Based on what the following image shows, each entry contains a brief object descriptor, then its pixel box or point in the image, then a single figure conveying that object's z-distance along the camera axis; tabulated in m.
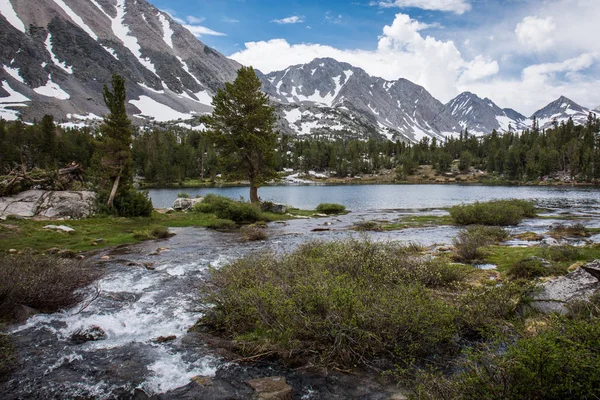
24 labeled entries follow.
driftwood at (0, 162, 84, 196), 25.61
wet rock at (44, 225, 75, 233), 20.89
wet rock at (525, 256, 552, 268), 12.84
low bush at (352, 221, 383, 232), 28.32
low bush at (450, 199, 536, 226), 30.69
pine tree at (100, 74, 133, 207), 27.94
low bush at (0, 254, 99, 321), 8.98
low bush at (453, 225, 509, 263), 16.70
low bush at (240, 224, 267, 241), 23.14
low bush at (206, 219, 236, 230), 27.88
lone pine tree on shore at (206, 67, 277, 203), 37.41
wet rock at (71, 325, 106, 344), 8.40
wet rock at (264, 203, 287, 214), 38.27
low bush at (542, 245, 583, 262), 14.45
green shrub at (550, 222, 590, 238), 23.78
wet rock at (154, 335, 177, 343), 8.42
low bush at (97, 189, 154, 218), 28.61
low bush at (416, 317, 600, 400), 4.21
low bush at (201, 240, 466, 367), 7.04
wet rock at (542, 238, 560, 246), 19.84
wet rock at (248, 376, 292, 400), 6.03
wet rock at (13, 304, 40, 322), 8.93
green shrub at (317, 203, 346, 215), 41.97
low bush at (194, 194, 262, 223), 31.72
